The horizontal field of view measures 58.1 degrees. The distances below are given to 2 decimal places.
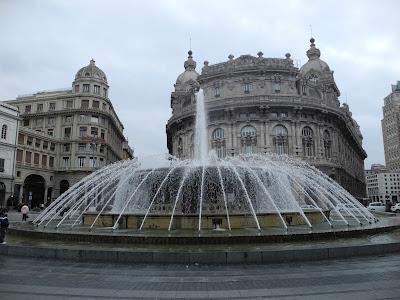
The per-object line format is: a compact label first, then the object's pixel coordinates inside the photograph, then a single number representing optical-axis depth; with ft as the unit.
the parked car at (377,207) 146.41
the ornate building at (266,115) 155.33
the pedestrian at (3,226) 40.16
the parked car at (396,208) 131.95
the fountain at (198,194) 48.42
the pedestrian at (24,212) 76.02
